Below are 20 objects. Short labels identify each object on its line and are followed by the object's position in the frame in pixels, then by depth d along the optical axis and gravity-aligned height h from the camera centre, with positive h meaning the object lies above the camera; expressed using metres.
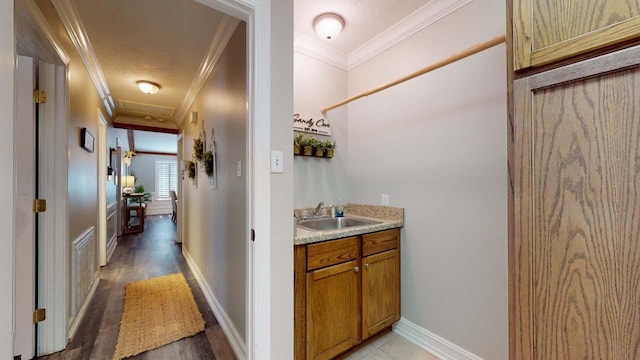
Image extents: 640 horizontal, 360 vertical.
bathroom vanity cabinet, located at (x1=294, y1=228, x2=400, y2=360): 1.46 -0.72
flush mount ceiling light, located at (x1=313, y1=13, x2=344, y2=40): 1.93 +1.22
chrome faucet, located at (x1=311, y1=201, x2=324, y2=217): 2.28 -0.25
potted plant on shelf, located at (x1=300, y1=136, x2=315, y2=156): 2.22 +0.32
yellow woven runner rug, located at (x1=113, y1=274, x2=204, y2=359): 1.92 -1.20
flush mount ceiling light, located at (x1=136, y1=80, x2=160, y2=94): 3.01 +1.16
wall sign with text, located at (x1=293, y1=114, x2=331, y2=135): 2.26 +0.52
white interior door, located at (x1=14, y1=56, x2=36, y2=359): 1.65 -0.19
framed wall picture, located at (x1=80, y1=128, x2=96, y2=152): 2.35 +0.42
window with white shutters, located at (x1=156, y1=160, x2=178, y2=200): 9.80 +0.17
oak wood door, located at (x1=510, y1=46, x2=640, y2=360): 0.66 -0.09
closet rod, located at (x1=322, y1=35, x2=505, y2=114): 1.32 +0.70
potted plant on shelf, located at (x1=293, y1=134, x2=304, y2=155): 2.19 +0.32
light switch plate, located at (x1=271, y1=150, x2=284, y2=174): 1.24 +0.10
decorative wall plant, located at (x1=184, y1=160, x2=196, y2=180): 3.28 +0.17
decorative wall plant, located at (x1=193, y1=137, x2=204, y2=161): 2.85 +0.38
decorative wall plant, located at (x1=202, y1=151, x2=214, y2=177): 2.50 +0.19
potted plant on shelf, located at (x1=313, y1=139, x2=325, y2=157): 2.29 +0.31
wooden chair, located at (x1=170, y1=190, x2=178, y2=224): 7.58 -0.59
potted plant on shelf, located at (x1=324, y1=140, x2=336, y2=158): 2.37 +0.31
